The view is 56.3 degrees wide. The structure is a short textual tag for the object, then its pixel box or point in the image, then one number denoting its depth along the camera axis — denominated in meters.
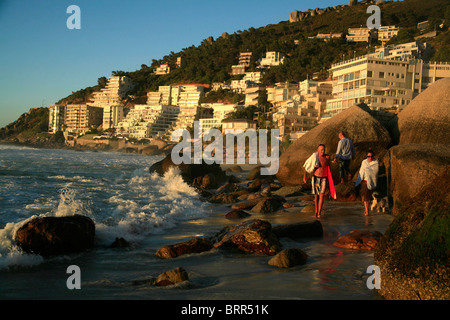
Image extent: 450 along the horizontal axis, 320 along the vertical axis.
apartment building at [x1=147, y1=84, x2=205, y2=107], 141.75
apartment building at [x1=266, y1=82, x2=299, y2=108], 90.50
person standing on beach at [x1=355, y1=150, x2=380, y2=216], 9.95
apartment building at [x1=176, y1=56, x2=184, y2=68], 181.66
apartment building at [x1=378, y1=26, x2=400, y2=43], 129.12
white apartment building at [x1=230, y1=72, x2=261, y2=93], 127.47
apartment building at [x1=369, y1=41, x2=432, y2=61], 82.19
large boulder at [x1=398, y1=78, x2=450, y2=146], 12.56
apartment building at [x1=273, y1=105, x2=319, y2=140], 70.94
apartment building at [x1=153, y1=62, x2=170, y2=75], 181.62
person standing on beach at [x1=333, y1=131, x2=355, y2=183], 12.45
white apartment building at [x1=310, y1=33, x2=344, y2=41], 142.00
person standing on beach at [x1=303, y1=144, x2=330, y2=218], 9.96
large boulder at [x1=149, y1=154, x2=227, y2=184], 20.22
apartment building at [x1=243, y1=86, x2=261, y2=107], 106.57
